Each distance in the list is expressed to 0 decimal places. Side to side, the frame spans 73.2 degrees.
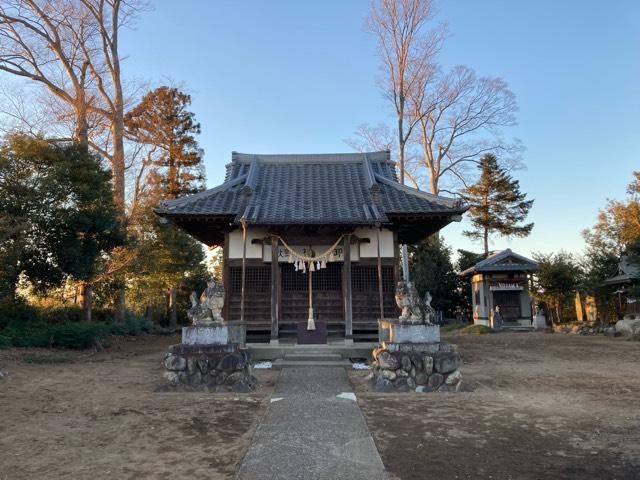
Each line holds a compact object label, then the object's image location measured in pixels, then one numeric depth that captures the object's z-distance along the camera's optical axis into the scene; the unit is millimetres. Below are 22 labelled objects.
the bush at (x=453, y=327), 27228
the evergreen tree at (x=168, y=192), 22984
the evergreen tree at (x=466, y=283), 32812
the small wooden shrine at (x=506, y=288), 28562
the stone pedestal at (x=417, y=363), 7797
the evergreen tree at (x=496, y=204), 35906
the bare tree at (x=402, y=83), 22688
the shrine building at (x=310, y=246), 11769
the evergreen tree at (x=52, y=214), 12609
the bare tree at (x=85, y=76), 19172
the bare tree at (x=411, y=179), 29422
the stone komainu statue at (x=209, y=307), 8070
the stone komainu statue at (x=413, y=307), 8242
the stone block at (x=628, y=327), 18375
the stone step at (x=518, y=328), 26956
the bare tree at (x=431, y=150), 27112
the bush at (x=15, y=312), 13297
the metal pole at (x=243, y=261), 11548
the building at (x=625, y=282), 20156
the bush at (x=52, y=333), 12492
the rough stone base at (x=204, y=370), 7699
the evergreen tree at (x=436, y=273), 30641
